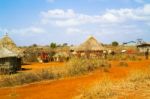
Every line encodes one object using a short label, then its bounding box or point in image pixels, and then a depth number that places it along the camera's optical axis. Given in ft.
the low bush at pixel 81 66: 44.71
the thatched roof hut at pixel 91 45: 83.15
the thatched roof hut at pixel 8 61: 52.05
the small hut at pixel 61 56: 83.17
